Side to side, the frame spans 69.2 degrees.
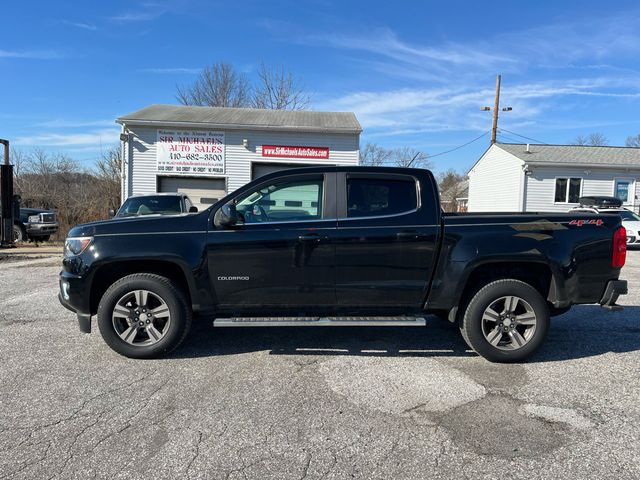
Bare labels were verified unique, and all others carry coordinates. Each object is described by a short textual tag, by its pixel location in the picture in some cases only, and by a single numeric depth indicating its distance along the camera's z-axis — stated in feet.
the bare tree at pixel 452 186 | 185.16
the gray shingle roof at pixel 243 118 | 59.16
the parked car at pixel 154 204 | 35.53
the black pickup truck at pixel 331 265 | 14.71
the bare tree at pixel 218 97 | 123.54
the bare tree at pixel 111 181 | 67.02
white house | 76.64
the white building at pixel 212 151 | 59.52
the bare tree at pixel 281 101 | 113.09
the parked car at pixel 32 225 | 51.55
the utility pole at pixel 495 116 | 103.65
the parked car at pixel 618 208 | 52.80
